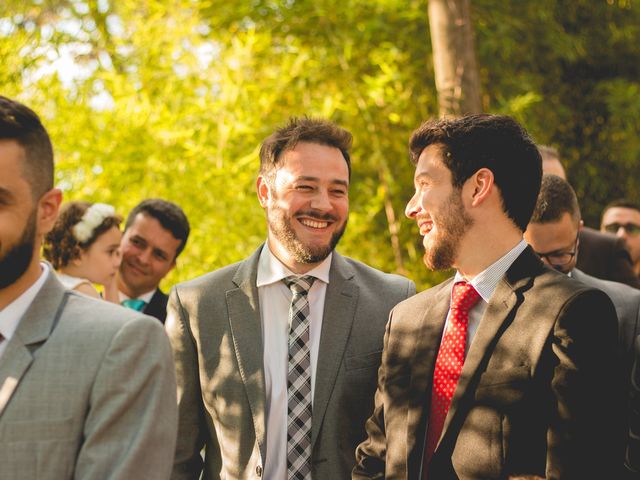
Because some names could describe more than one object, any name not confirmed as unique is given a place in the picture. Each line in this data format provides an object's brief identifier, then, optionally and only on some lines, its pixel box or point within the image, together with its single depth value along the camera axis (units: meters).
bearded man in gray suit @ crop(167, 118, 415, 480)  2.93
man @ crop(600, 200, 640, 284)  5.95
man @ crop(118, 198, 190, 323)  4.64
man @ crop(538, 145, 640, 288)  4.42
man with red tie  2.19
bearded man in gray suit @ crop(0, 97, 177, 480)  1.88
